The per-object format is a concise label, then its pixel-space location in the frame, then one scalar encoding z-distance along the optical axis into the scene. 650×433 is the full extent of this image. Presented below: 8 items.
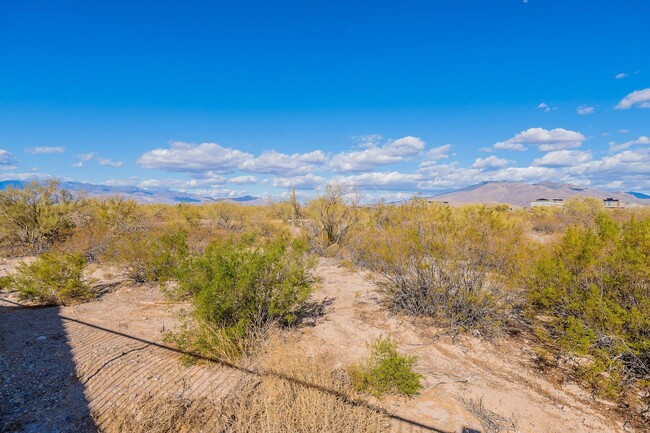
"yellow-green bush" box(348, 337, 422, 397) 4.29
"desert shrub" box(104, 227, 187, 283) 9.68
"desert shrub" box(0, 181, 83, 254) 14.42
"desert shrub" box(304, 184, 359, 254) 14.93
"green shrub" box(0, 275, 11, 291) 8.19
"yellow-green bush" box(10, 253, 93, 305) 8.09
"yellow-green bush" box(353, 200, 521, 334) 6.17
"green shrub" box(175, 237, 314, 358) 5.43
